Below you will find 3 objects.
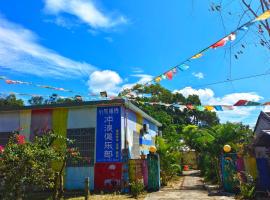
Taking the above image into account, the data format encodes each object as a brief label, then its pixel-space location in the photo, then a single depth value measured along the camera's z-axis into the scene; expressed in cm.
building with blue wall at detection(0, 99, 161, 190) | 956
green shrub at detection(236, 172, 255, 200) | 705
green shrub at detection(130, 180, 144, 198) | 816
